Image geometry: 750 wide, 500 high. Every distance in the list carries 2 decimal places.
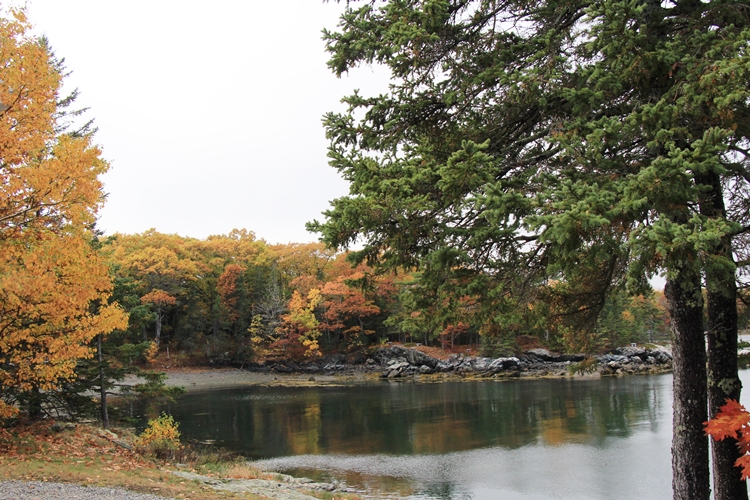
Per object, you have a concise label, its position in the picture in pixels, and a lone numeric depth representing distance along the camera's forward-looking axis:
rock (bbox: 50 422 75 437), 13.72
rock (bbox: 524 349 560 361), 49.69
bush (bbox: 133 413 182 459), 14.71
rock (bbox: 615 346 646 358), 47.53
